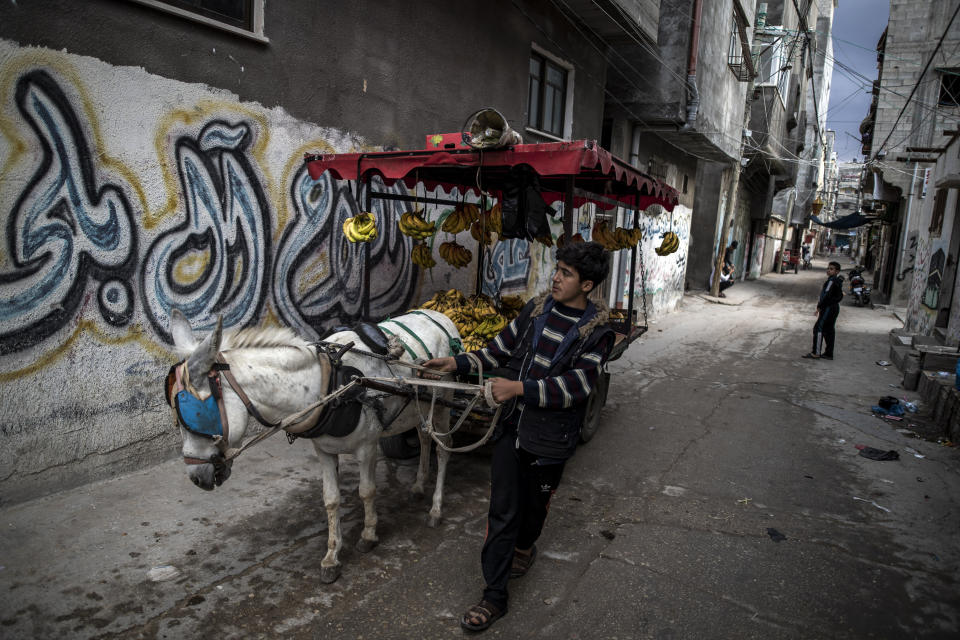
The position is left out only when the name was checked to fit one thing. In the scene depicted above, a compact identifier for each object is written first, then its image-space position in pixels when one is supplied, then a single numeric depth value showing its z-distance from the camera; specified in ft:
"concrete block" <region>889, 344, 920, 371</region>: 28.72
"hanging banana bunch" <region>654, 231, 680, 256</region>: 21.90
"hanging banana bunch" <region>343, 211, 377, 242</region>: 15.49
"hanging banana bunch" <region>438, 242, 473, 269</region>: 19.69
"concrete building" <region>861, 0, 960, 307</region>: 56.08
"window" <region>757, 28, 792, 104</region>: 68.28
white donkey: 8.41
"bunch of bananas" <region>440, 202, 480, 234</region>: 17.85
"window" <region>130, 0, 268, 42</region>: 14.25
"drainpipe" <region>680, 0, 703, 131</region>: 38.06
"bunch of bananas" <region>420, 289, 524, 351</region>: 16.28
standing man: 32.73
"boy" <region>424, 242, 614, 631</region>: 8.90
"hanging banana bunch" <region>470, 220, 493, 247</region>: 16.69
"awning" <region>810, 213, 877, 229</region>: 88.74
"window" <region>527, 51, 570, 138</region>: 30.03
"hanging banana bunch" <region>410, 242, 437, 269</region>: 18.58
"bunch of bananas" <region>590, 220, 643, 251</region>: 20.92
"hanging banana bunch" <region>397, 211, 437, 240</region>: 16.15
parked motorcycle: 62.08
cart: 13.15
